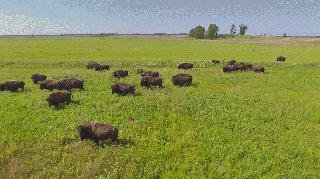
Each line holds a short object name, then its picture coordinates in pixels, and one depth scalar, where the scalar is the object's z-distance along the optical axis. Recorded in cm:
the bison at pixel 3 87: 3092
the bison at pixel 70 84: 3030
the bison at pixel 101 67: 4344
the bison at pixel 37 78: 3506
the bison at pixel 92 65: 4516
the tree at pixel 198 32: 16478
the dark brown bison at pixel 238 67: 4123
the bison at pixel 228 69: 4109
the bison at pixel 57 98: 2527
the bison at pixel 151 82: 3127
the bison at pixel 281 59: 5499
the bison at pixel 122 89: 2783
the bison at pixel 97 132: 1967
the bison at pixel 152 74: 3531
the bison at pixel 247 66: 4183
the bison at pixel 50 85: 3041
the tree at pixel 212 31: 16462
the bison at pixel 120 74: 3700
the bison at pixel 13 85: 3061
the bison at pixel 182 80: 3259
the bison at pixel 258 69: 4120
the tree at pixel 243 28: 19928
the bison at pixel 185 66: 4429
